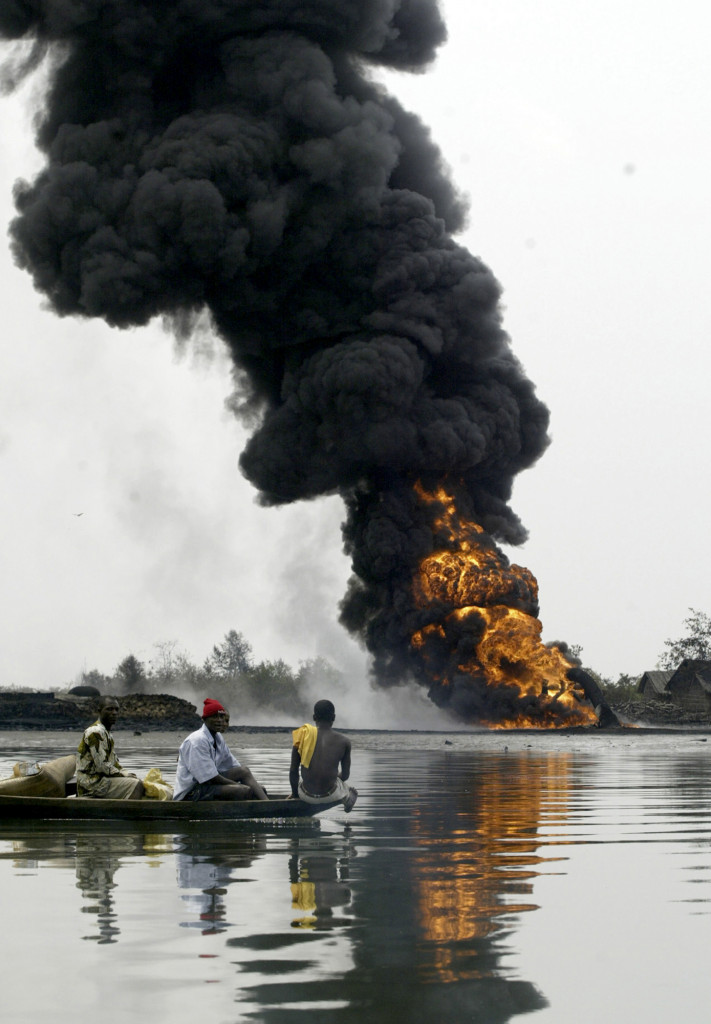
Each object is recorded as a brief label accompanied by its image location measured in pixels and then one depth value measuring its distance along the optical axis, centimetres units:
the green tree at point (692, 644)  10025
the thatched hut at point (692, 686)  7431
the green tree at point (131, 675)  7926
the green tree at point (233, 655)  14250
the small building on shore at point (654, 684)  8050
